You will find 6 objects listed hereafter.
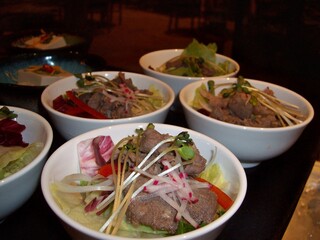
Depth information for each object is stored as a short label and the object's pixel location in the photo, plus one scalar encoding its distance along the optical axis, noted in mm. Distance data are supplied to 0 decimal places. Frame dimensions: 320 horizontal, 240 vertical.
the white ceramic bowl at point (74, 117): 333
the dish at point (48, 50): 550
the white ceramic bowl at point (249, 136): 326
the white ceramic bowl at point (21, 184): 239
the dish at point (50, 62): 498
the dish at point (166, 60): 452
